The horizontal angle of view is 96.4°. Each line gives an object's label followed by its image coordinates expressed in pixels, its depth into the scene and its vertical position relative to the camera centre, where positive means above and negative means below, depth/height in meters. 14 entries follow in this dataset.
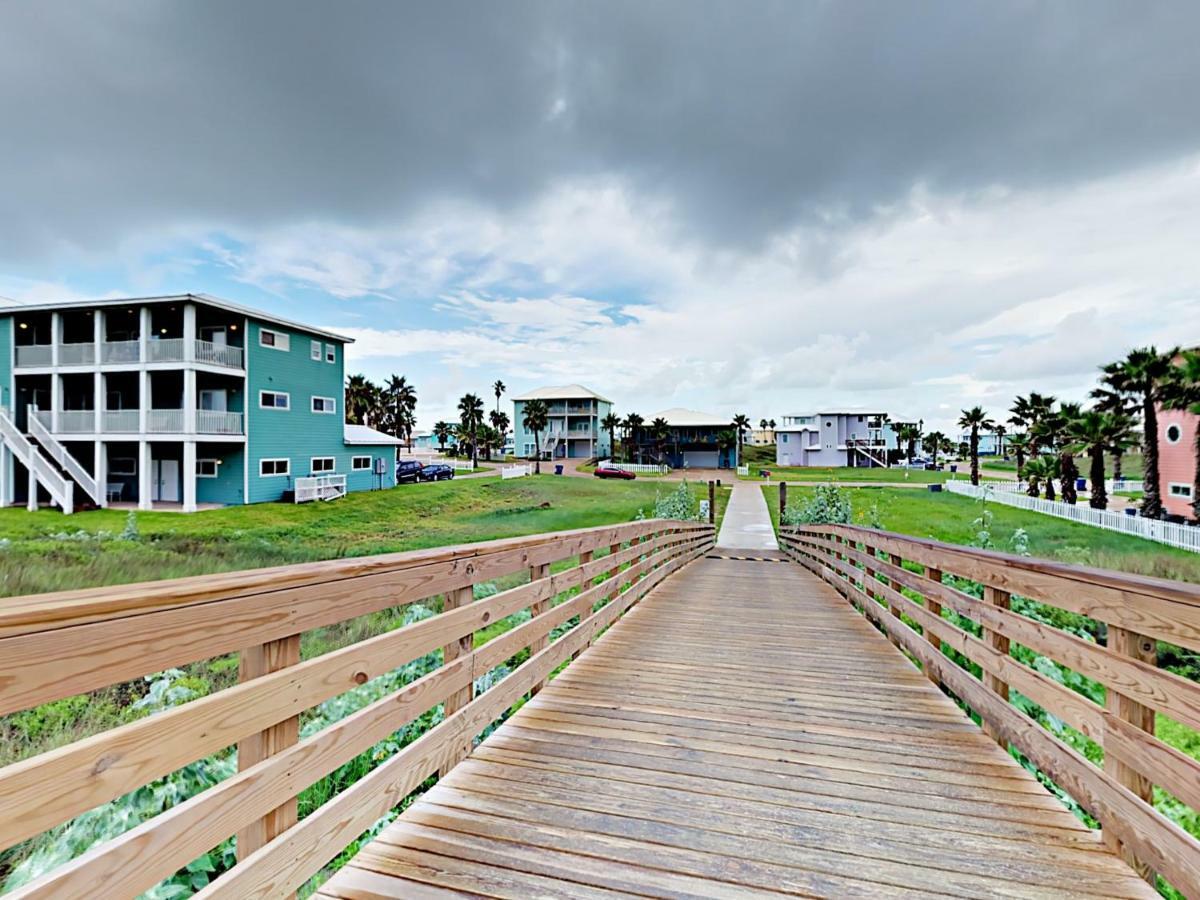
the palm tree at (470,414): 56.53 +5.54
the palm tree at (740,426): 57.22 +3.78
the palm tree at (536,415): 51.31 +4.74
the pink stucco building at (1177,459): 20.11 -0.15
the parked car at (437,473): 33.81 -0.44
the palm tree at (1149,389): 19.77 +2.56
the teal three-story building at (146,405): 16.91 +2.26
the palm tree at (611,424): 59.09 +4.33
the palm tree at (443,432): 70.16 +4.47
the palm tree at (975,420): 41.70 +3.05
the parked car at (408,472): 31.70 -0.35
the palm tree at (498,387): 65.50 +9.49
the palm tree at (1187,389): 17.25 +2.29
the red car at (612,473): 40.25 -0.75
